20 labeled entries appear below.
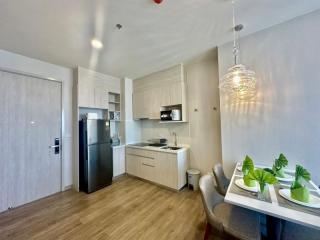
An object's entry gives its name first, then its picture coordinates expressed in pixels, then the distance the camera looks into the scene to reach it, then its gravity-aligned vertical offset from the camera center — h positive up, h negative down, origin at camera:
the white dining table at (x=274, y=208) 1.00 -0.71
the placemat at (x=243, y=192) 1.31 -0.71
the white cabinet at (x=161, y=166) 2.98 -0.99
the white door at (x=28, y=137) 2.50 -0.20
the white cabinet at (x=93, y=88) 3.31 +0.96
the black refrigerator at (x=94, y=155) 3.07 -0.68
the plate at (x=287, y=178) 1.63 -0.68
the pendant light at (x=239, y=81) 1.81 +0.54
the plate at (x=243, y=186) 1.43 -0.68
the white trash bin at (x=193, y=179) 3.07 -1.23
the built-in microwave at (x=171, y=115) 3.30 +0.19
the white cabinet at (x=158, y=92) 3.35 +0.81
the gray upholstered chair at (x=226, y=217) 1.30 -1.00
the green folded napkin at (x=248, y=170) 1.48 -0.56
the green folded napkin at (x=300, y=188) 1.18 -0.58
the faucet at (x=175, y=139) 3.67 -0.41
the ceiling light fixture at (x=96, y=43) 2.28 +1.37
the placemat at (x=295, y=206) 1.08 -0.70
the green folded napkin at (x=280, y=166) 1.66 -0.55
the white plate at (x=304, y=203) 1.14 -0.68
